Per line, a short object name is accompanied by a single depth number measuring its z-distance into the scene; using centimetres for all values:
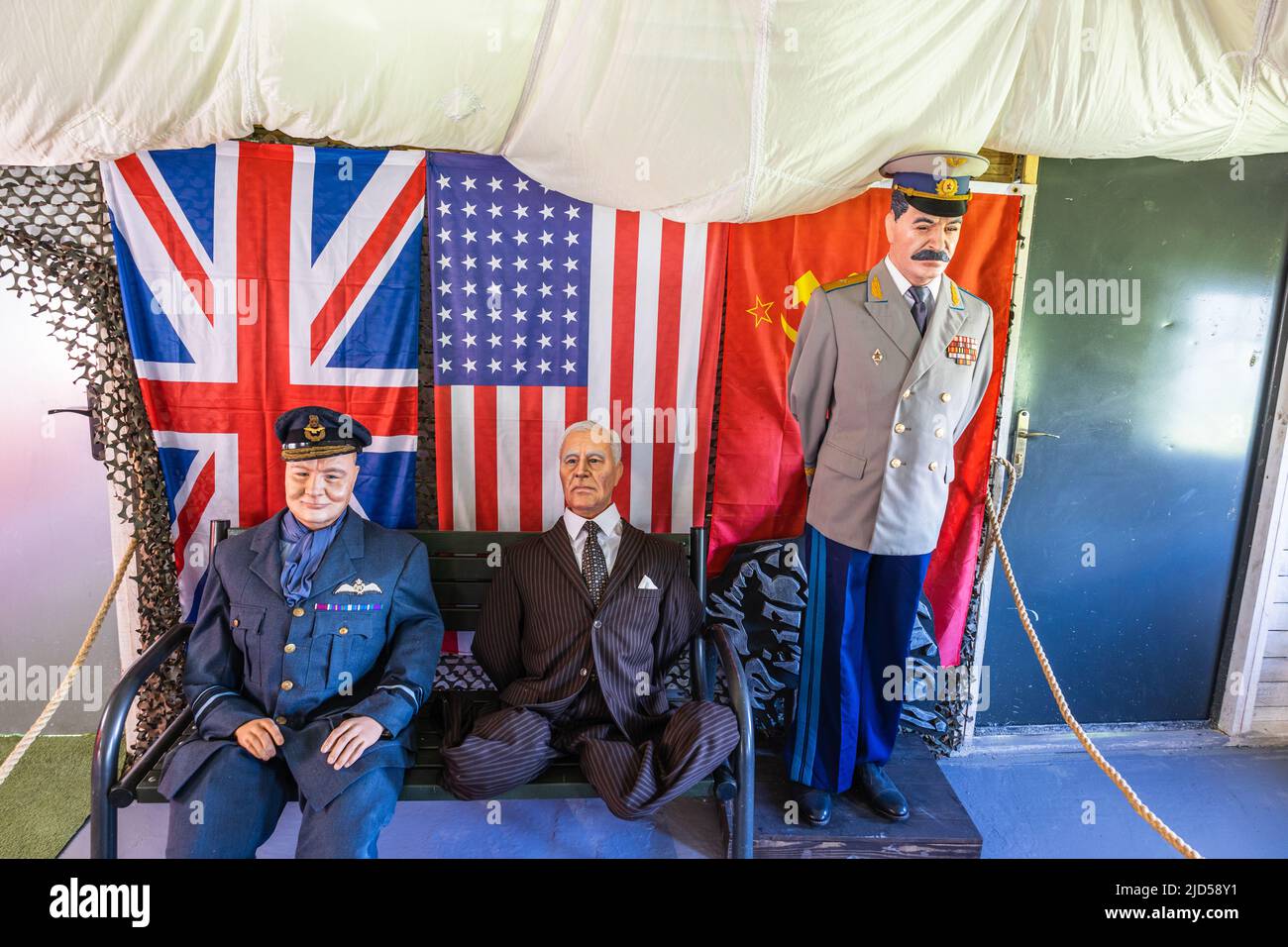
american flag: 334
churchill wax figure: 245
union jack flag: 318
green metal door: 373
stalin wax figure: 293
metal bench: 248
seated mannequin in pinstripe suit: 267
